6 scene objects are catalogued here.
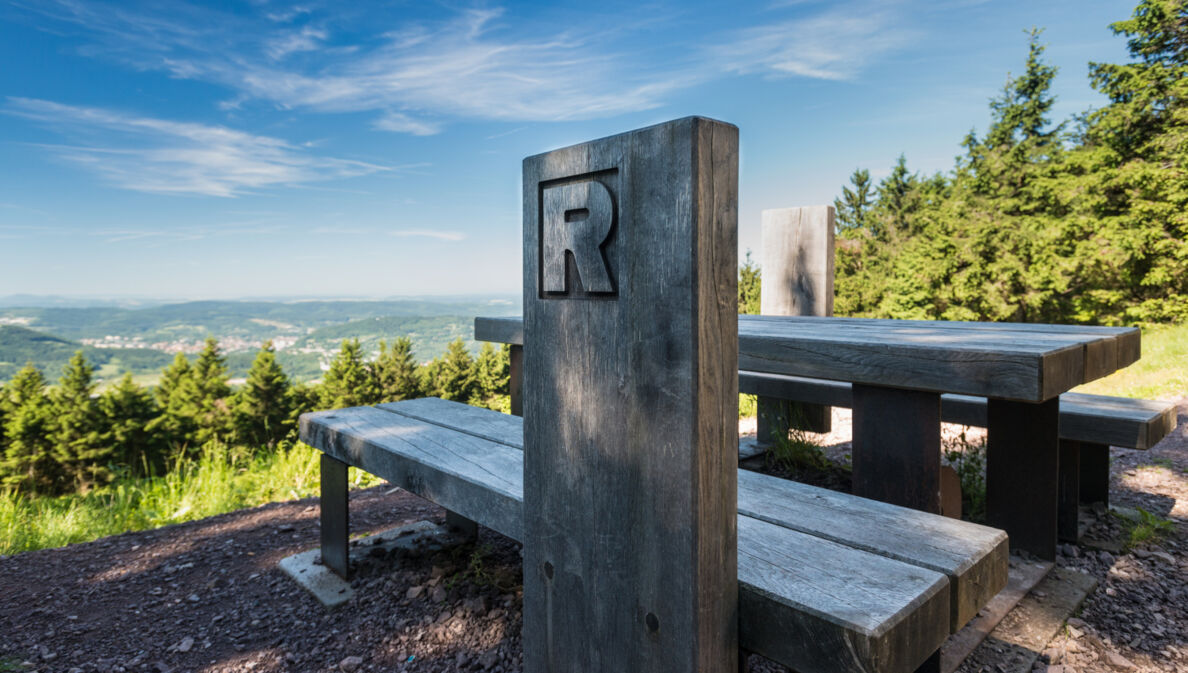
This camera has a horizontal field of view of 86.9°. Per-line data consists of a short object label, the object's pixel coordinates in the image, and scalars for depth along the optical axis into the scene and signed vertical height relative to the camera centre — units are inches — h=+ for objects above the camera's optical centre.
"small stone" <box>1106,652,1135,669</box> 70.8 -41.3
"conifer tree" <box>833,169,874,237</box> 1090.6 +171.1
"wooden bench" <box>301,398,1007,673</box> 35.3 -17.9
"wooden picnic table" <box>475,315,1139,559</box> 60.7 -8.6
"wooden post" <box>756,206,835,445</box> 160.1 +8.0
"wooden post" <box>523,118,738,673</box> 34.7 -5.8
